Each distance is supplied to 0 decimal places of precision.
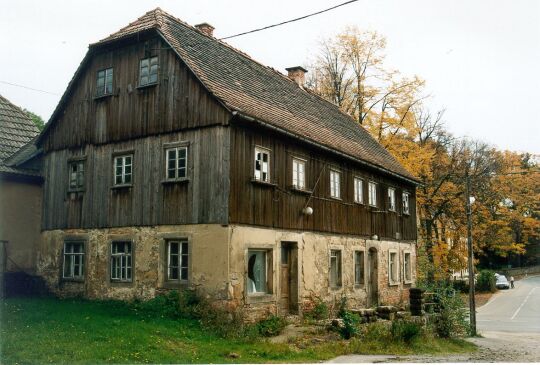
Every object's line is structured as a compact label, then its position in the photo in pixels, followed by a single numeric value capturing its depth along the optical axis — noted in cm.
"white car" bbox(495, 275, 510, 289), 5419
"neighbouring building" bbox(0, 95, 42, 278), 2022
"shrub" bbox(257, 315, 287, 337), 1566
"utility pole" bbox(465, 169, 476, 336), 2495
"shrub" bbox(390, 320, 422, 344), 1597
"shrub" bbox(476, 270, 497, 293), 5141
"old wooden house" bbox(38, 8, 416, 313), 1620
